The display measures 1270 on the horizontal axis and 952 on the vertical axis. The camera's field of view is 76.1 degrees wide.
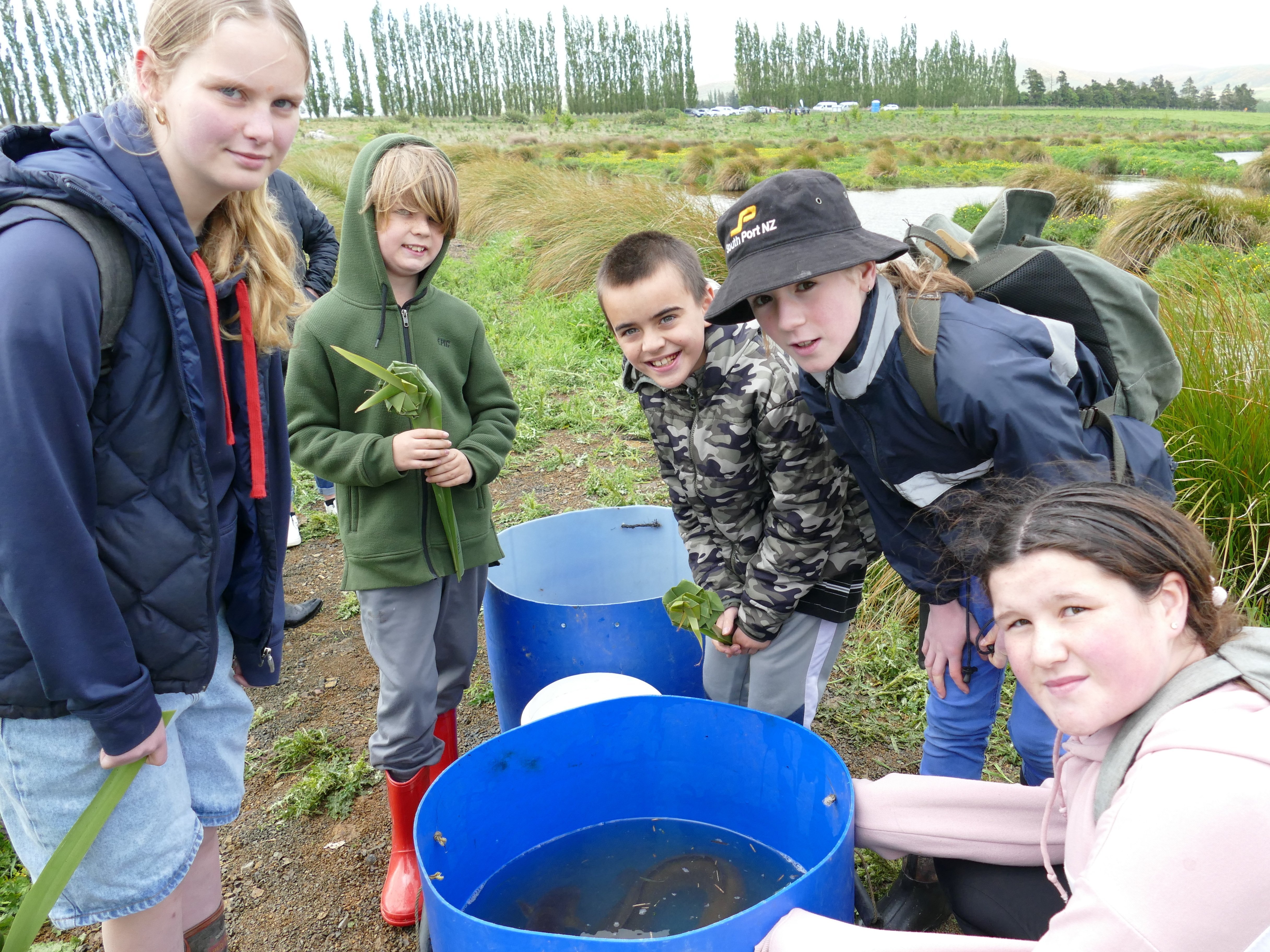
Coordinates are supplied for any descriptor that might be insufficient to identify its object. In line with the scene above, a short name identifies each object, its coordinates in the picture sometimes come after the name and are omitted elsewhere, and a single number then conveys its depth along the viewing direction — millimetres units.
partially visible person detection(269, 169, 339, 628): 3205
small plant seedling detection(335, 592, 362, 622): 3225
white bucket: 1940
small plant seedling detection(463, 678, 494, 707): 2721
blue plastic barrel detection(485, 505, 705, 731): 2023
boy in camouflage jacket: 1765
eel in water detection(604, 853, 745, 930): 1642
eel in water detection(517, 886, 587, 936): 1642
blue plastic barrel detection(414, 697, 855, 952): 1509
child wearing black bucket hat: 1327
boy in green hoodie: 1821
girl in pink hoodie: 862
